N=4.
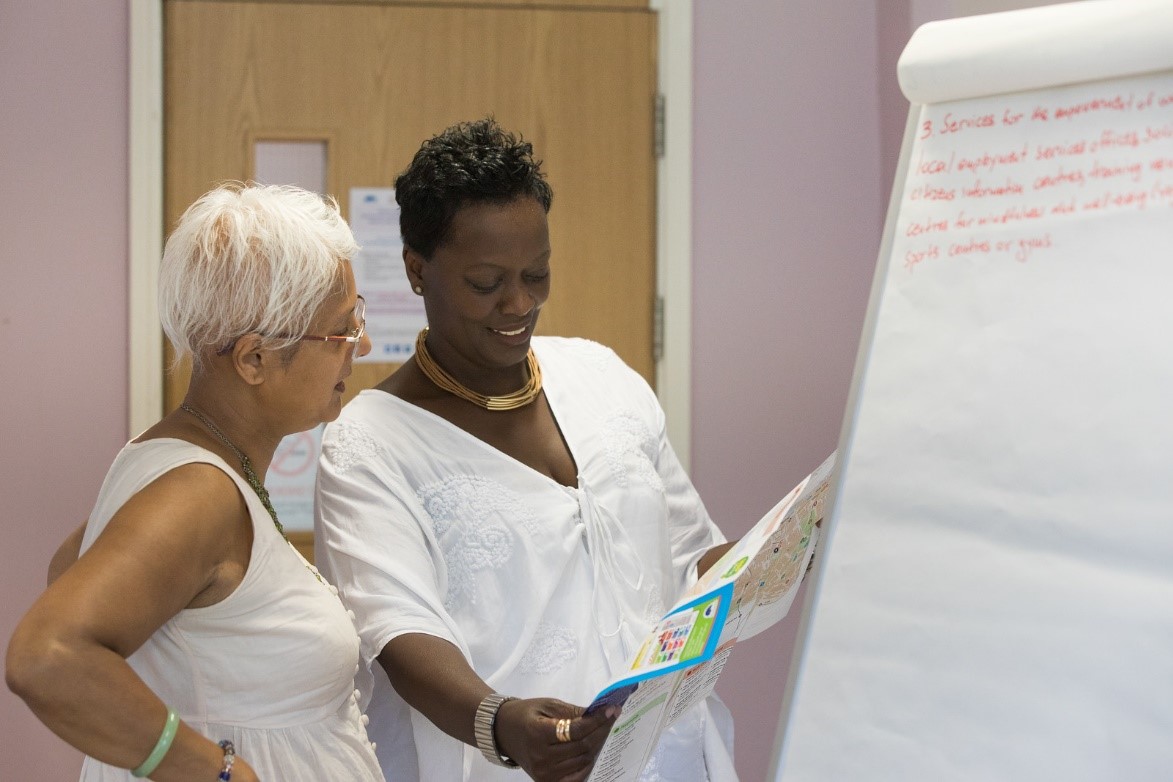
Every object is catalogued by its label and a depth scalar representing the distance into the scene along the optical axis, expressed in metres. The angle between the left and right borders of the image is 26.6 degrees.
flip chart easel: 2.26
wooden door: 3.98
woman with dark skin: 3.16
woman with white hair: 2.37
